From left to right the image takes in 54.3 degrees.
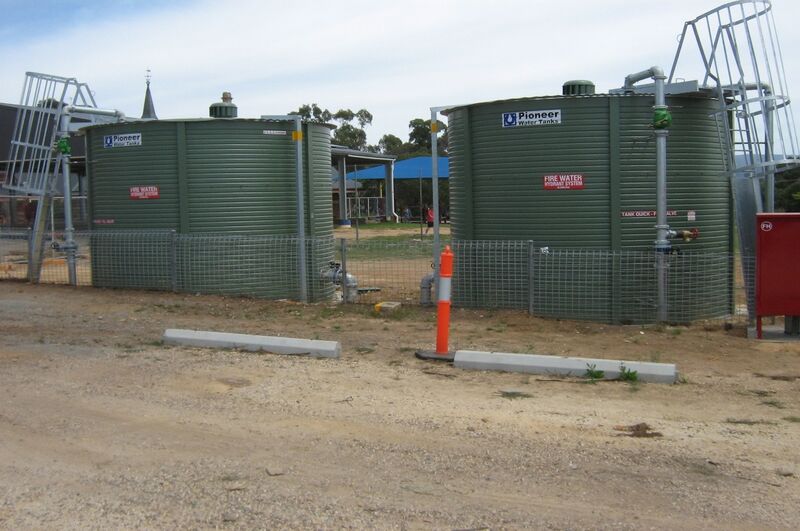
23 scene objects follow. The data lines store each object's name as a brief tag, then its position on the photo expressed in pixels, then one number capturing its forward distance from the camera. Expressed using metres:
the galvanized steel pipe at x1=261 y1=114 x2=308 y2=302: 13.46
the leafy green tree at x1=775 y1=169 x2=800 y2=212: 35.19
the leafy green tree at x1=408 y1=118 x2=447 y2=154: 81.94
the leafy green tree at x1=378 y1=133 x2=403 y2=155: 86.74
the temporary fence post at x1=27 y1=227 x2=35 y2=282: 15.58
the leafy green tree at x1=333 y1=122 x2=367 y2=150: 80.88
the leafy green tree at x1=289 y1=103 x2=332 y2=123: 79.00
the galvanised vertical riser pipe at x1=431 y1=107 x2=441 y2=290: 12.16
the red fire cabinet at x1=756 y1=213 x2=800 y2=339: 9.60
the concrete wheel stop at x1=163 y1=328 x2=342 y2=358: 8.79
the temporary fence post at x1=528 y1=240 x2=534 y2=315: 11.35
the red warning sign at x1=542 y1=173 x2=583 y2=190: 11.27
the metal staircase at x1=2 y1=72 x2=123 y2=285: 14.95
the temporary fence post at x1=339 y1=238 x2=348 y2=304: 12.67
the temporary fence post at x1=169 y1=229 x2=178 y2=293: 13.49
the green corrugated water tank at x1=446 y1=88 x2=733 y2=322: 11.13
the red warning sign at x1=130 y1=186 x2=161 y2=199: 13.75
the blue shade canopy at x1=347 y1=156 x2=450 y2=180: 49.22
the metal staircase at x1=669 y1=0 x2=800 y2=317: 10.48
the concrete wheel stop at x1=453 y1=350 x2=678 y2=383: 7.58
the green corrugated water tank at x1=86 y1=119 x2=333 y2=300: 13.50
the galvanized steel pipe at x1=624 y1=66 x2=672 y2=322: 10.62
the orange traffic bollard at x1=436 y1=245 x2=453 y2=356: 8.49
